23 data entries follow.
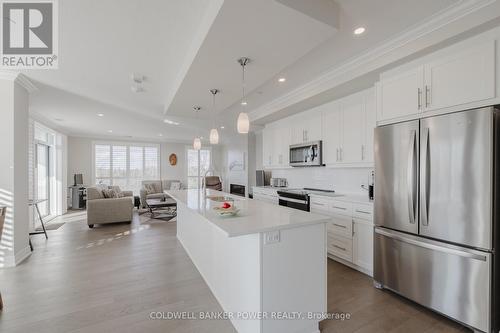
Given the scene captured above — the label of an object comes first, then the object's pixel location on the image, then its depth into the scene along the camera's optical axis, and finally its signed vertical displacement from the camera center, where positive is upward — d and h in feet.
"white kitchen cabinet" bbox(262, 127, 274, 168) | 16.86 +1.50
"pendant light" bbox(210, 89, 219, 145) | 10.14 +1.46
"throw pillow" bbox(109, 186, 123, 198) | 20.32 -2.31
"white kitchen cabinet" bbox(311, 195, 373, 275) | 8.71 -2.89
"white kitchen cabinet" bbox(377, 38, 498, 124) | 5.72 +2.52
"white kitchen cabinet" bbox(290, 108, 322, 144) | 12.62 +2.38
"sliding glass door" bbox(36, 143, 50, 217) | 17.57 -0.79
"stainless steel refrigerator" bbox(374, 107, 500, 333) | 5.44 -1.41
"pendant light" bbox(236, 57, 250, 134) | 7.86 +1.54
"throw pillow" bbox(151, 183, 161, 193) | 26.73 -2.68
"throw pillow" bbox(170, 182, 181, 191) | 27.66 -2.52
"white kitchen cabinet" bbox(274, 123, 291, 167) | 15.07 +1.48
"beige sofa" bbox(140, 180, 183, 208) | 23.91 -2.87
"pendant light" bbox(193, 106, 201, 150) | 13.31 +1.43
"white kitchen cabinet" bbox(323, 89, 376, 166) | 9.91 +1.76
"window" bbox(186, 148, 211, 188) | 31.94 +0.37
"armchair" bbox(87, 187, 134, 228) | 16.20 -3.30
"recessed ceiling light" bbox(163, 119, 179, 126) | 17.48 +3.66
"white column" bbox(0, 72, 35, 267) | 9.37 +0.17
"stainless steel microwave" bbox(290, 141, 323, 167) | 12.28 +0.68
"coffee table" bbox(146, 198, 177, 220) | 19.63 -4.31
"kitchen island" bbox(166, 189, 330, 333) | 5.07 -2.67
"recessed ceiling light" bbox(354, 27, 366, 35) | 6.39 +4.02
